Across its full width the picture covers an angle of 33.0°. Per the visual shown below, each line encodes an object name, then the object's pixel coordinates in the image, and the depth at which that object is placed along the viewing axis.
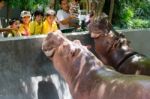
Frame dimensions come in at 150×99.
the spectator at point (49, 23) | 4.49
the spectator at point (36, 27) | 4.46
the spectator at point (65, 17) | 4.91
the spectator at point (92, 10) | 5.45
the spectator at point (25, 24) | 4.42
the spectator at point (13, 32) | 4.38
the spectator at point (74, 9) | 5.29
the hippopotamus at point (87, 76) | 2.38
